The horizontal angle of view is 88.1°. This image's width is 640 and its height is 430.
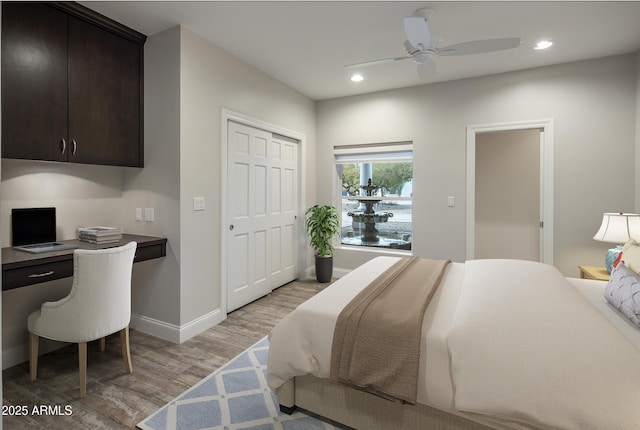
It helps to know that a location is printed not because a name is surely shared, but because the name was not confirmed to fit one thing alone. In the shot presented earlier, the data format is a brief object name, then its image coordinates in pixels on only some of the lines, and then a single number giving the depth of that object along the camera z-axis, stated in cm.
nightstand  292
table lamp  278
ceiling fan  230
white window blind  444
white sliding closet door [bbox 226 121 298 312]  354
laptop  242
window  455
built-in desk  199
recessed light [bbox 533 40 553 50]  308
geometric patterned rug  187
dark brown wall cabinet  225
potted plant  459
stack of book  262
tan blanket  150
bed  121
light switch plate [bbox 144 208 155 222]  298
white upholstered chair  208
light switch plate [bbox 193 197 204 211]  298
